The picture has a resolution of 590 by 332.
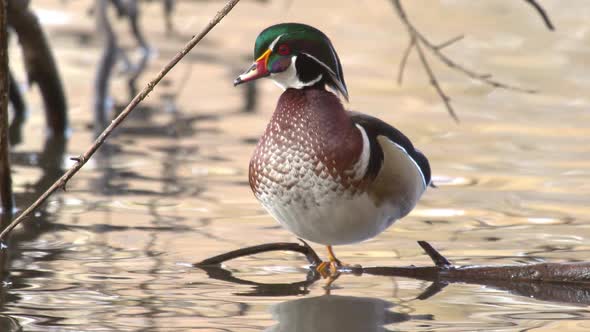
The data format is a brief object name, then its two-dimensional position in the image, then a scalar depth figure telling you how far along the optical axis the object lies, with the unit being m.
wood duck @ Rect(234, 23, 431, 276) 7.81
